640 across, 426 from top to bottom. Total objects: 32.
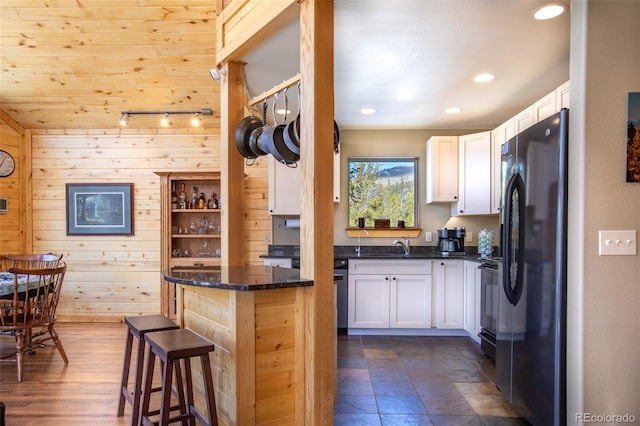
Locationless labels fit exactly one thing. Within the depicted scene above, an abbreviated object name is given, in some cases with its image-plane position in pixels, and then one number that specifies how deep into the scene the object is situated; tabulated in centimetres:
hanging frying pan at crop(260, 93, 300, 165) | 223
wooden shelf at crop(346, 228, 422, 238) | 472
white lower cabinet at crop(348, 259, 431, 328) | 408
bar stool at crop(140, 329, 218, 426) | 170
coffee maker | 446
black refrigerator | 192
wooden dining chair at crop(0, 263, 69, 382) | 304
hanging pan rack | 207
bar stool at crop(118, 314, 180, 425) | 209
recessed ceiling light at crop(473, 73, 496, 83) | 304
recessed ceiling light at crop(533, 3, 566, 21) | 206
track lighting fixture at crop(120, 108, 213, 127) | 438
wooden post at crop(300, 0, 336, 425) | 187
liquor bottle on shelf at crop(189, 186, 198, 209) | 471
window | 479
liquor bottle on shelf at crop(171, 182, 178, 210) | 459
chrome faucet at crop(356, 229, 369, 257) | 470
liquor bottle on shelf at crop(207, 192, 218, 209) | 471
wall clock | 452
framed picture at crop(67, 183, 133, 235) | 479
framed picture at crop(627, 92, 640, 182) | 182
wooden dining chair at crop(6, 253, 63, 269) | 395
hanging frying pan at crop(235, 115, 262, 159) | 248
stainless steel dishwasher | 409
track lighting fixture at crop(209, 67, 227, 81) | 271
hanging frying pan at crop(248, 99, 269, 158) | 242
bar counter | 184
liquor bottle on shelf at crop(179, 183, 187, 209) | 466
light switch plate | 182
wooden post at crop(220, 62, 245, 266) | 263
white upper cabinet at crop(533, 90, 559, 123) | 282
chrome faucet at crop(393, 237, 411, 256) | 454
